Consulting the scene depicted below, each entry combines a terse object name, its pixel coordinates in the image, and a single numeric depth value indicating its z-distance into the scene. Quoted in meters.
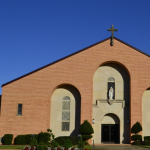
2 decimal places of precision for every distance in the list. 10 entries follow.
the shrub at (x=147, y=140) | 28.70
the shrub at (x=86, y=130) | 28.53
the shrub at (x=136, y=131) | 29.08
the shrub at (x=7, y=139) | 27.97
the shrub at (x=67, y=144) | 20.15
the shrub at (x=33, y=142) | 22.15
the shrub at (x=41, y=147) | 18.91
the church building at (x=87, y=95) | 29.34
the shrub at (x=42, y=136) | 28.04
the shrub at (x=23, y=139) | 27.98
